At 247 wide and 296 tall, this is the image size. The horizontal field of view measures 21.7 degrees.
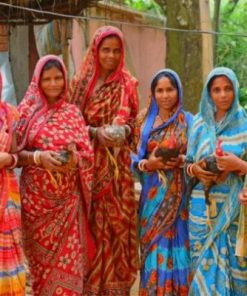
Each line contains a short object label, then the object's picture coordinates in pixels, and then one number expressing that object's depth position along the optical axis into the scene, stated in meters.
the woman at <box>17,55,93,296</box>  3.98
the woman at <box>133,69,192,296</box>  4.12
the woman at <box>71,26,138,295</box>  4.31
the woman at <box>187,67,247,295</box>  3.81
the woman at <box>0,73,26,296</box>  3.73
